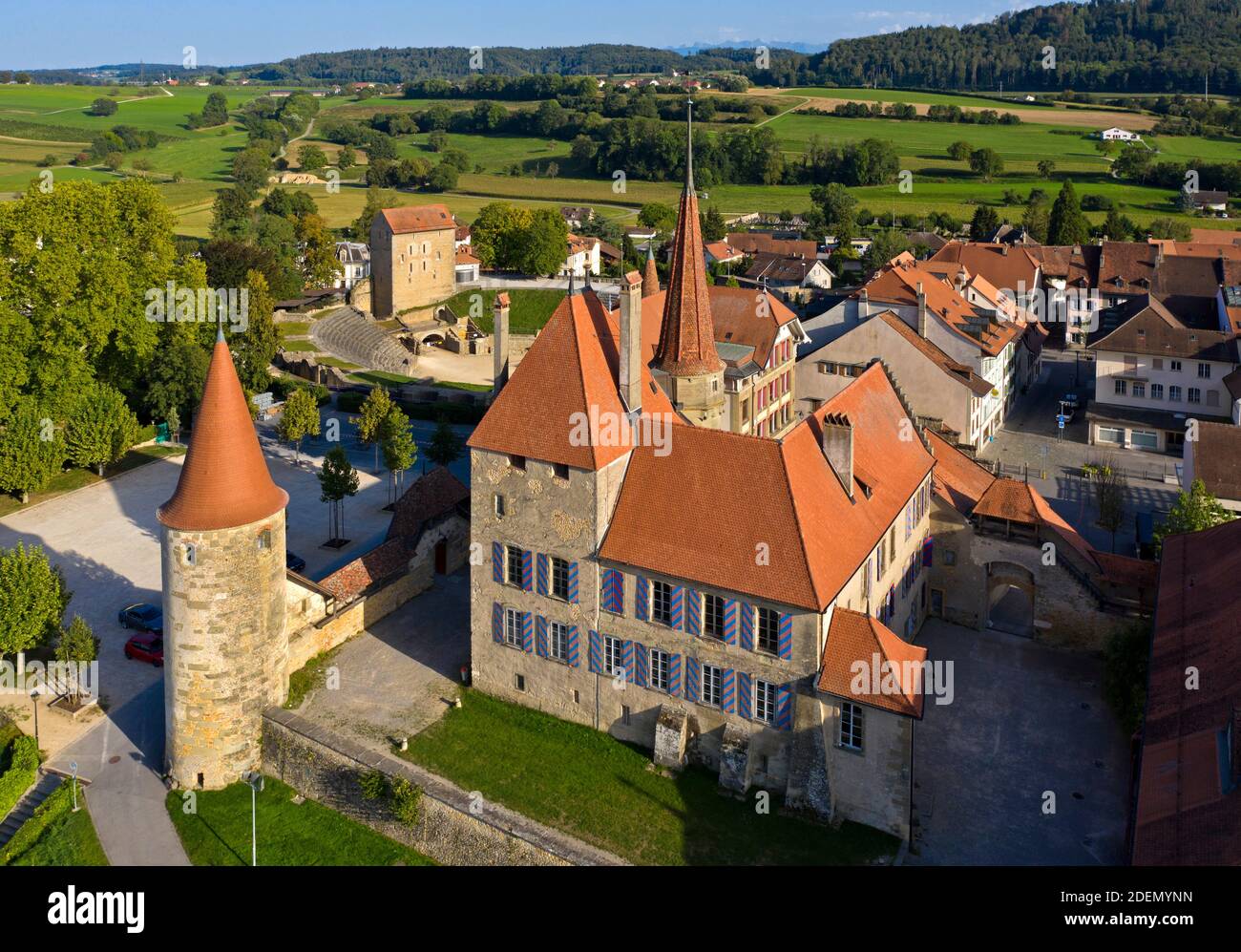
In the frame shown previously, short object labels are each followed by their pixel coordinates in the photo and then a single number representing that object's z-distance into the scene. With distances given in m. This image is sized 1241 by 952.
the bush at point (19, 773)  32.44
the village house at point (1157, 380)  63.12
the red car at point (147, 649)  39.47
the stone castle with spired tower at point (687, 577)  29.62
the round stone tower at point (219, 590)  31.88
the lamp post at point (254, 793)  29.88
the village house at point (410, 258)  94.94
